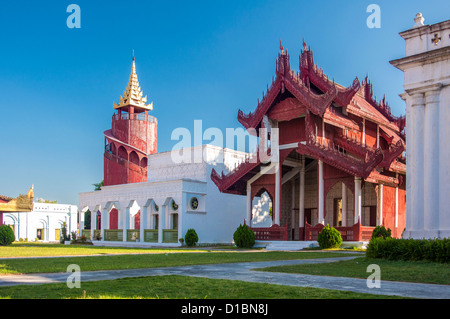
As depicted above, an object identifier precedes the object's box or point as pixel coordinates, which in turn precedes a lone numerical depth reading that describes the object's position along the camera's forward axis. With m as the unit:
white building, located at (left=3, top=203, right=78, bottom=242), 54.34
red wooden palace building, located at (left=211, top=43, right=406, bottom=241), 28.30
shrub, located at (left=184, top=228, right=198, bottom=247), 33.19
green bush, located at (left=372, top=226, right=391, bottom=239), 26.28
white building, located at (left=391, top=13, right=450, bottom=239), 16.73
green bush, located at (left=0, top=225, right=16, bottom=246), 35.72
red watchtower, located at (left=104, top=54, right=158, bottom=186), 51.22
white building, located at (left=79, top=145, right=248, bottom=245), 35.03
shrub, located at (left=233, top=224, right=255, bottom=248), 29.77
